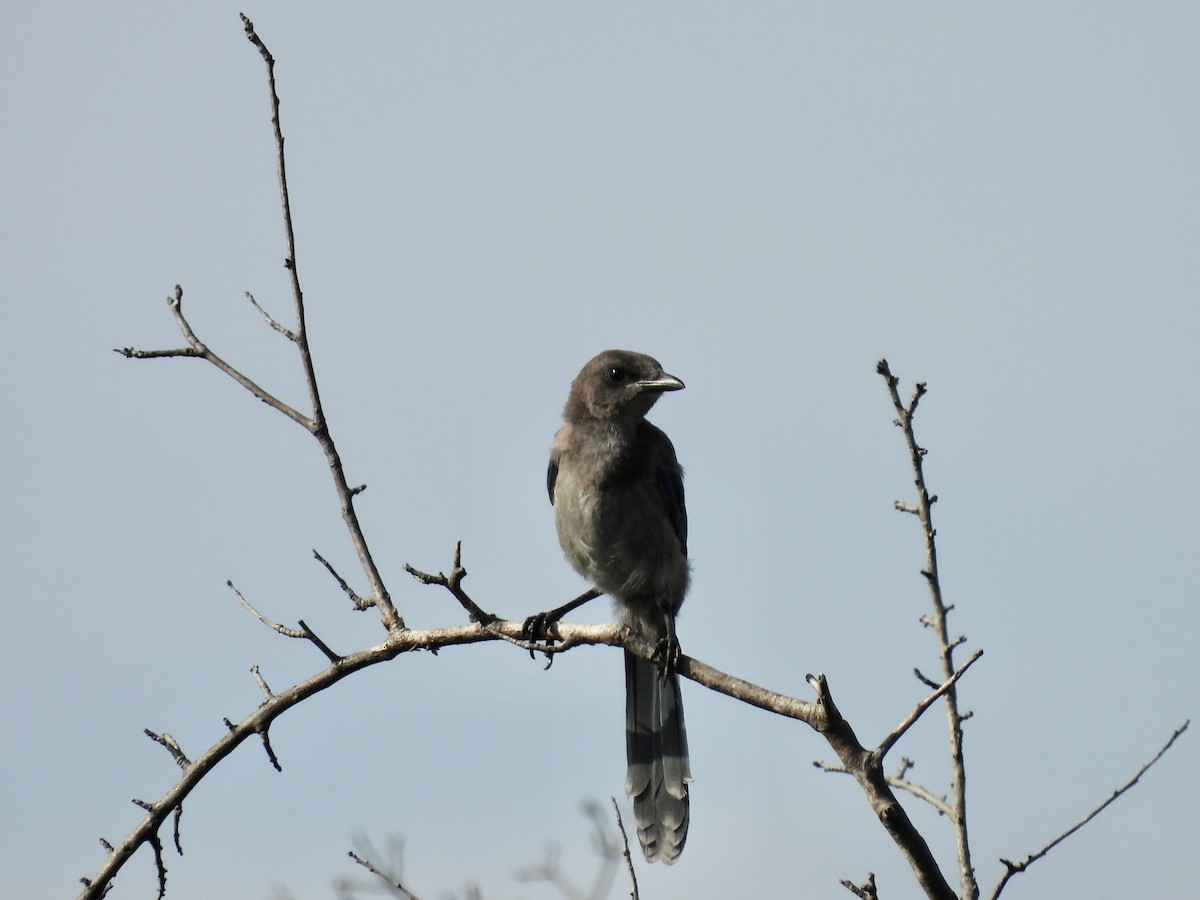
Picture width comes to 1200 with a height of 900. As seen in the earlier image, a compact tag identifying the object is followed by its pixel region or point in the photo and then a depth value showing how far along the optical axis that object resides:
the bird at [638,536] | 13.41
